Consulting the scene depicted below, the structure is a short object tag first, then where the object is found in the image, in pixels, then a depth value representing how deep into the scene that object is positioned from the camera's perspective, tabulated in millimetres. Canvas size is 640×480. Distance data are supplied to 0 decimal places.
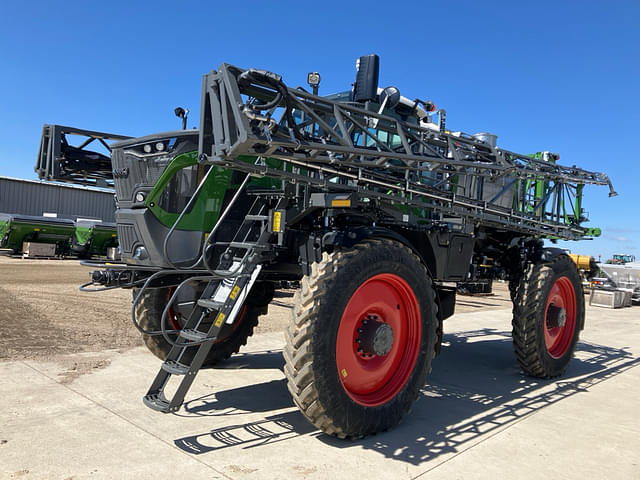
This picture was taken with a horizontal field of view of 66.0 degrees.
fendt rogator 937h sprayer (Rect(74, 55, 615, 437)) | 3693
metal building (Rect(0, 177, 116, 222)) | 34906
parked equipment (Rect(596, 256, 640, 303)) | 20547
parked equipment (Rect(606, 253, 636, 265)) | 31922
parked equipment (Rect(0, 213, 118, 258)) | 23906
